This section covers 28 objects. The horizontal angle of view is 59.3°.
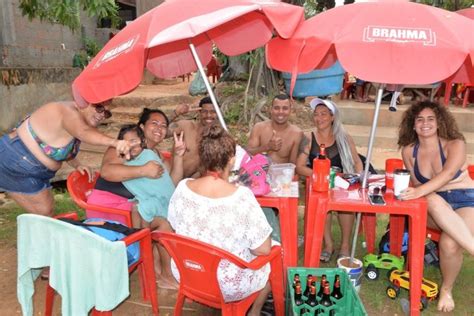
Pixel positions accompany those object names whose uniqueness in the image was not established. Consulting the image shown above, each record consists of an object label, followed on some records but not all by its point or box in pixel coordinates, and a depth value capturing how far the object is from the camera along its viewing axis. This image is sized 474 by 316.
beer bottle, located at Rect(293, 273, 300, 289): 2.44
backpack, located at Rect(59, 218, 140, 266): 2.54
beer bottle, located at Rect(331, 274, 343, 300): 2.54
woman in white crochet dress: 2.15
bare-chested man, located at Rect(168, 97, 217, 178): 3.84
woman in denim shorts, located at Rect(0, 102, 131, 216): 2.92
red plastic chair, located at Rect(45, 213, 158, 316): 2.57
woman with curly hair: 2.84
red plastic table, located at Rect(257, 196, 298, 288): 2.86
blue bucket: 4.72
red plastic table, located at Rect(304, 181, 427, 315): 2.70
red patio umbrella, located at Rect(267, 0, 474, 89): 2.07
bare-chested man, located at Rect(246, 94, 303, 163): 3.91
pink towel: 3.15
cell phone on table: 2.71
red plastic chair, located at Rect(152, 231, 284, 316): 2.06
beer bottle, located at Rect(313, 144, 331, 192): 2.86
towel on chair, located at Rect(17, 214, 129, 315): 2.13
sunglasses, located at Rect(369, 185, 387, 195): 2.89
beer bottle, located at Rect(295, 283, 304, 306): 2.42
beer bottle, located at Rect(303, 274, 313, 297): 2.44
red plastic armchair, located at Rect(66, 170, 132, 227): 3.11
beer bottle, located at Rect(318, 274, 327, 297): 2.48
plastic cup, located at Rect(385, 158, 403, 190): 2.91
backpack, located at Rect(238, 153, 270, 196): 2.88
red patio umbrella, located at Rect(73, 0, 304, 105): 2.21
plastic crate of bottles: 2.38
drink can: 3.08
